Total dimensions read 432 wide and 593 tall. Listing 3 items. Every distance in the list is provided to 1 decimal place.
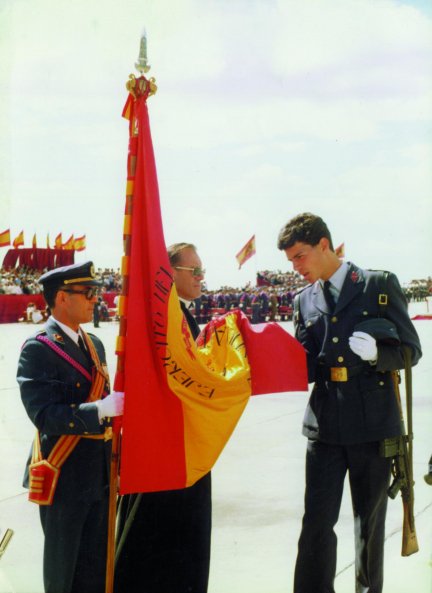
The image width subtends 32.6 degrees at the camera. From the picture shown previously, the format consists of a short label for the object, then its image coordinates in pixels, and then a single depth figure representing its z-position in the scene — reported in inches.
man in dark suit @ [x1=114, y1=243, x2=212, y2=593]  132.0
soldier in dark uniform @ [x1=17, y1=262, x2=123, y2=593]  115.3
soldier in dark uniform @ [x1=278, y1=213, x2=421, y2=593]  128.4
